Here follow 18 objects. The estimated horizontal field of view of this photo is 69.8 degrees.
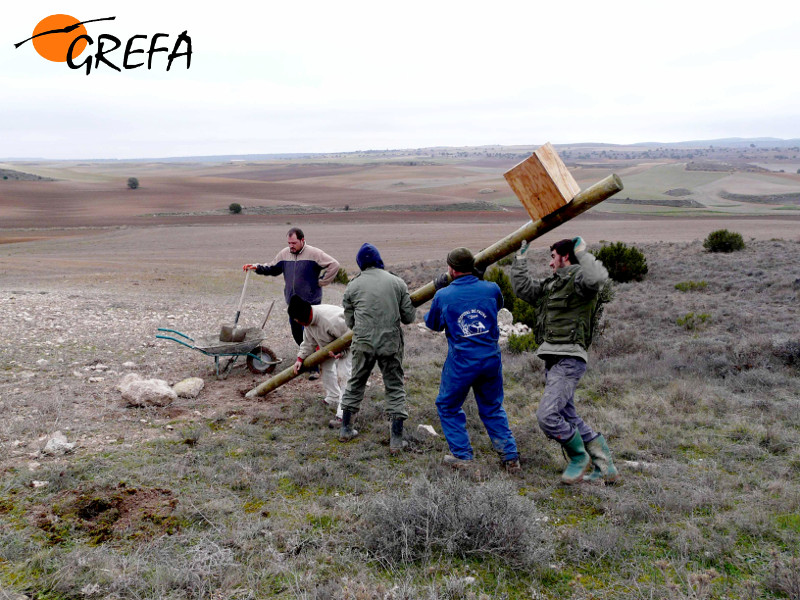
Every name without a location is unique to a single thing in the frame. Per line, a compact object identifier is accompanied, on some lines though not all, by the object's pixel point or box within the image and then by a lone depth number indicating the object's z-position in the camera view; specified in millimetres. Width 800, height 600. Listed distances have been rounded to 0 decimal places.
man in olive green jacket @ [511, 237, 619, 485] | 4641
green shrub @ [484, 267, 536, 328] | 12773
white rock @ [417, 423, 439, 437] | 6067
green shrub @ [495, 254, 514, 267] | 21347
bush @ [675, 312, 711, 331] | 11188
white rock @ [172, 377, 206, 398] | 7098
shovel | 7895
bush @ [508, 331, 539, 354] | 10023
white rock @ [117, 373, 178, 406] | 6594
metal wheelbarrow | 7594
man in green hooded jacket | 5484
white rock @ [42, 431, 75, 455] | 5270
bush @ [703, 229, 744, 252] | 21469
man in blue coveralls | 4957
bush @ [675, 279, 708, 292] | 15274
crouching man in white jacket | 6109
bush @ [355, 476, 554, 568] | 3672
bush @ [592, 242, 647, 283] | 17312
